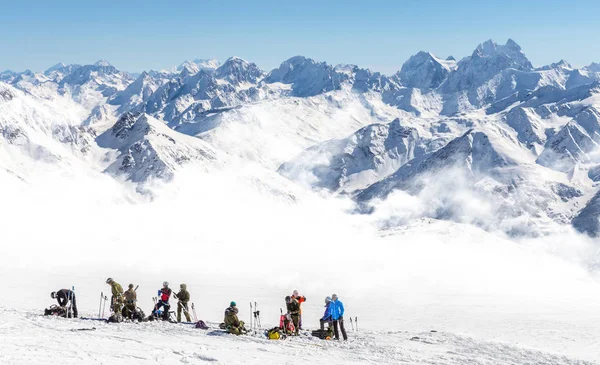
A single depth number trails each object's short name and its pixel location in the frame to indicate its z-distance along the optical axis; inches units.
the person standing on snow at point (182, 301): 1456.7
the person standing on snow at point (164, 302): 1439.5
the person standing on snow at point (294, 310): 1346.0
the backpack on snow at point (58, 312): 1395.2
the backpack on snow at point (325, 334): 1315.2
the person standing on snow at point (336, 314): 1305.4
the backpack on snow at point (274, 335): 1278.3
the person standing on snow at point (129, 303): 1369.3
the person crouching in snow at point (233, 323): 1291.8
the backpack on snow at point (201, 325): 1359.5
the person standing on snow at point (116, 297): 1359.5
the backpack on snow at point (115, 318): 1353.3
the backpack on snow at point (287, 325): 1321.2
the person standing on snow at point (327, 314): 1304.1
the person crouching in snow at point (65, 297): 1400.6
